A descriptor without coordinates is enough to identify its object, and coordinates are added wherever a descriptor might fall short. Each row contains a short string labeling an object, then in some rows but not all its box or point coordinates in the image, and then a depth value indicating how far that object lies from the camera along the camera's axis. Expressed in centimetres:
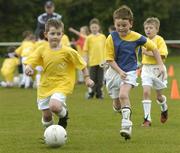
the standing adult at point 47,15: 2118
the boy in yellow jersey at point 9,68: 2412
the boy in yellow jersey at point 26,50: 2370
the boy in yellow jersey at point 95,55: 1919
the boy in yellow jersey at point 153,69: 1259
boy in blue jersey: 1053
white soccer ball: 952
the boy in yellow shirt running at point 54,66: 1014
